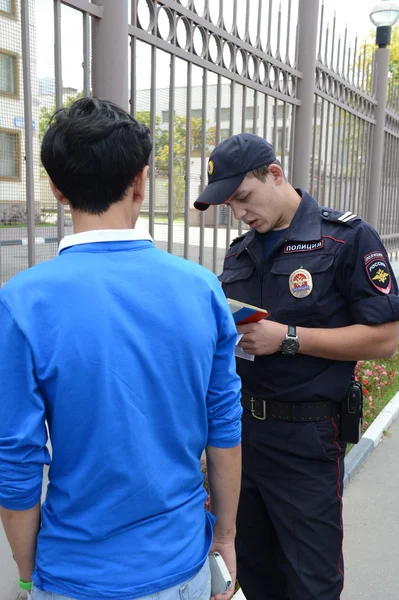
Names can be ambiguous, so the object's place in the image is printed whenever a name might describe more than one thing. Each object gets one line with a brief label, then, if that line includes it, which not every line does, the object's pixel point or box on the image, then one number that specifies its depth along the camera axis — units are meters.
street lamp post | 5.68
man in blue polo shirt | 1.05
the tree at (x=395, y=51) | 21.75
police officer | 1.94
